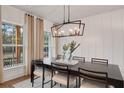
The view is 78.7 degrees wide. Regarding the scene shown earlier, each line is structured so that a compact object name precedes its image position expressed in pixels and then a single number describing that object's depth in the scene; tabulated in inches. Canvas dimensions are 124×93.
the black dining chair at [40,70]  79.6
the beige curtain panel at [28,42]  113.3
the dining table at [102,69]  47.2
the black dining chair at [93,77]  49.4
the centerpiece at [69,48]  84.7
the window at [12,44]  100.0
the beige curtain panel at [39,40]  124.4
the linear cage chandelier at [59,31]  78.3
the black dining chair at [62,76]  64.2
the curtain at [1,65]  88.8
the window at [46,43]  150.3
